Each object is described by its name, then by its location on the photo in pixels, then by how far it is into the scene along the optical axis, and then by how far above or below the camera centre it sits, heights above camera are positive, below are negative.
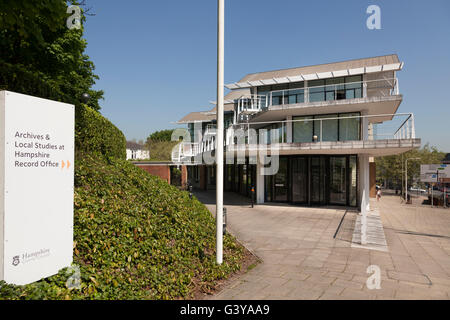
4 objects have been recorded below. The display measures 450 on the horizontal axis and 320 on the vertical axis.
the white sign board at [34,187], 3.43 -0.33
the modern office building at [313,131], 16.58 +2.06
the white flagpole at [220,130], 6.30 +0.73
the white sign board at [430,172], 29.63 -1.01
